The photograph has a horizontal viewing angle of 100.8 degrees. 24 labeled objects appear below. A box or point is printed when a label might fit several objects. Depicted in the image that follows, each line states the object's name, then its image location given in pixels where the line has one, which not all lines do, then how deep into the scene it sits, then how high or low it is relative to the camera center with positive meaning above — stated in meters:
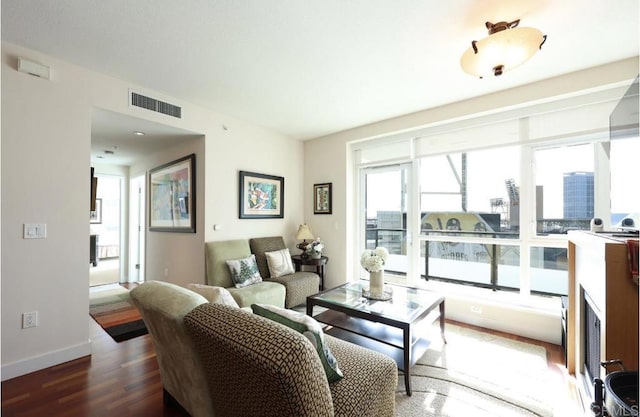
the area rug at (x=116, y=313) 2.87 -1.32
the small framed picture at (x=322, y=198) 4.34 +0.21
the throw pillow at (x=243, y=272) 3.18 -0.76
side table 3.91 -0.77
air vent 2.77 +1.16
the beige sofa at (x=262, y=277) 2.96 -0.89
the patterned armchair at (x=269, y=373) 0.85 -0.58
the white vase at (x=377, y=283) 2.58 -0.71
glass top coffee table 2.01 -0.87
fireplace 1.20 -0.52
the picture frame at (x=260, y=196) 3.77 +0.22
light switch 2.15 -0.17
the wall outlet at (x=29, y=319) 2.14 -0.90
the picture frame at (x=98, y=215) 6.97 -0.13
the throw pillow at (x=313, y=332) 1.21 -0.56
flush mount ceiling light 1.64 +1.07
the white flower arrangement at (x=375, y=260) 2.54 -0.47
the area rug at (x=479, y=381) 1.75 -1.30
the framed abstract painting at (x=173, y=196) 3.57 +0.21
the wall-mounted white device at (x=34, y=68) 2.09 +1.15
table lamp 4.20 -0.39
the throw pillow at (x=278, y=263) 3.59 -0.73
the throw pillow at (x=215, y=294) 1.56 -0.51
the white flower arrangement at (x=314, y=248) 3.98 -0.56
